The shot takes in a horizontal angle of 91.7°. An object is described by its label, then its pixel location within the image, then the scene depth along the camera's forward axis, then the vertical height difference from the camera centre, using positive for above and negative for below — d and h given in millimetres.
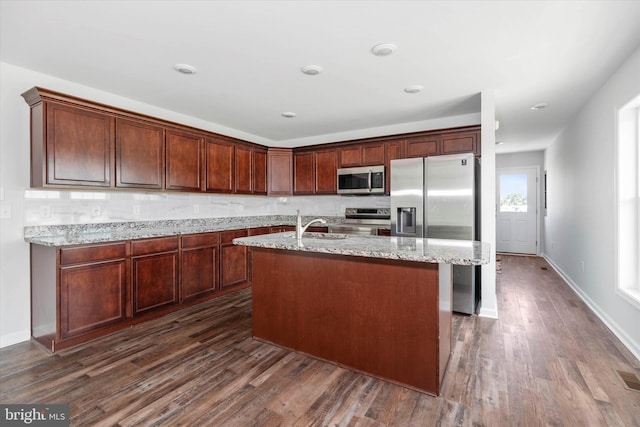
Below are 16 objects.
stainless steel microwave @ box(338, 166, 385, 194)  4535 +478
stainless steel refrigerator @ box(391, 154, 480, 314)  3520 +97
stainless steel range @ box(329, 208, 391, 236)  4543 -152
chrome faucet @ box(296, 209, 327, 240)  2612 -154
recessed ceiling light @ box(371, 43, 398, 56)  2391 +1282
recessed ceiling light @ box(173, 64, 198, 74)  2721 +1282
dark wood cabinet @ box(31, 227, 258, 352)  2590 -692
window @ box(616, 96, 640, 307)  2818 +99
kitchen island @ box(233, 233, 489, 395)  1981 -652
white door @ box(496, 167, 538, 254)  7332 +29
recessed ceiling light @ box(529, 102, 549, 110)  3887 +1347
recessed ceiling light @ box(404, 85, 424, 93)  3244 +1301
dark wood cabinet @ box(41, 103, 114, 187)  2689 +599
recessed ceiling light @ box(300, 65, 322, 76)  2771 +1292
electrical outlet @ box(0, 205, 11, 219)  2658 +6
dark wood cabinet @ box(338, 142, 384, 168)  4605 +878
